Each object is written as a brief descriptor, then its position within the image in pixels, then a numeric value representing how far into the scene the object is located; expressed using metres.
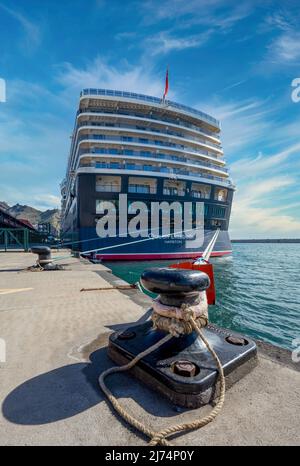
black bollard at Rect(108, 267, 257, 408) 1.55
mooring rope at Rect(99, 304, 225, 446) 1.27
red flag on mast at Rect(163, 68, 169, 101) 26.56
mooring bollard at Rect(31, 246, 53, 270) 9.41
